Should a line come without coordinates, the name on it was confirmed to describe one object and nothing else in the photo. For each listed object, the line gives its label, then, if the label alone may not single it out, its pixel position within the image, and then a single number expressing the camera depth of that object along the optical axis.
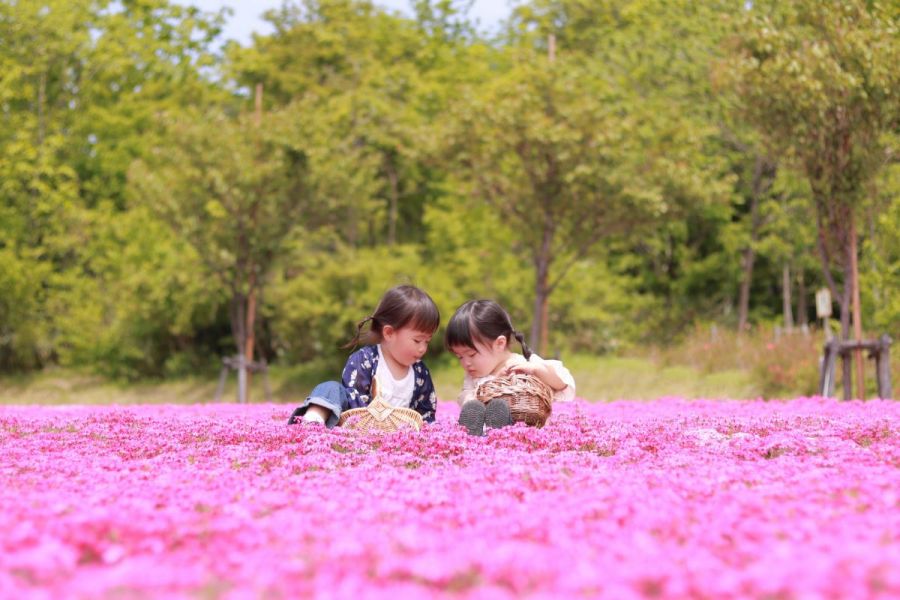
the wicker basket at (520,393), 8.55
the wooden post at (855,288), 17.16
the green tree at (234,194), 24.00
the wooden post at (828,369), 16.58
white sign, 20.17
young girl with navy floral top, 8.93
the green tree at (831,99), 16.44
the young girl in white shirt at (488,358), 8.52
